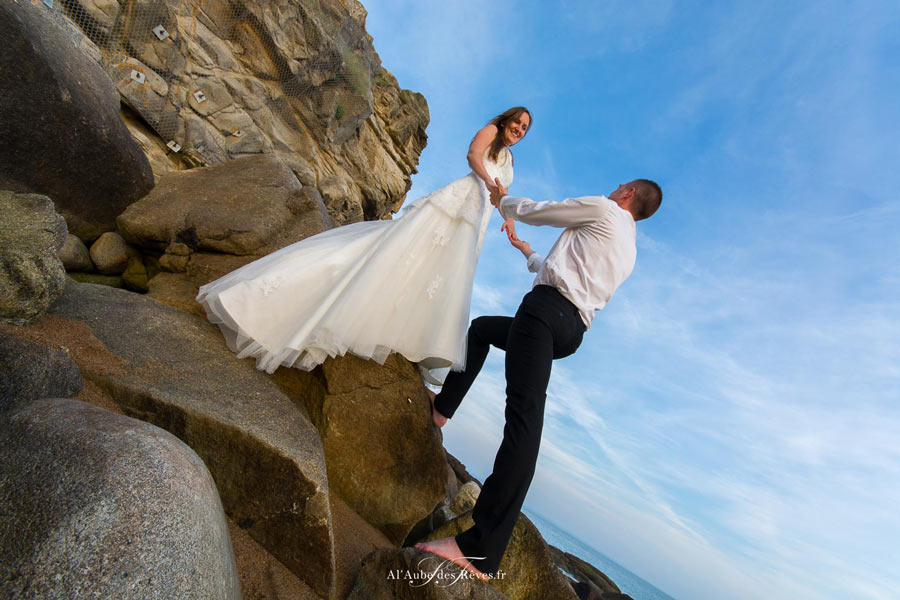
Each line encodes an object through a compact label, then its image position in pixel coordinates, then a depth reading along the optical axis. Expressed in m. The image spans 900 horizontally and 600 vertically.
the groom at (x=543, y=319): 2.60
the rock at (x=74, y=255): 4.46
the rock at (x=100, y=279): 4.59
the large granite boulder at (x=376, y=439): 3.31
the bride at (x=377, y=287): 3.34
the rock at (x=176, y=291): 4.09
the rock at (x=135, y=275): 4.86
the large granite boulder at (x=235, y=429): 2.44
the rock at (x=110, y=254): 4.74
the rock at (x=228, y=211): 4.74
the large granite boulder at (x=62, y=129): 3.79
